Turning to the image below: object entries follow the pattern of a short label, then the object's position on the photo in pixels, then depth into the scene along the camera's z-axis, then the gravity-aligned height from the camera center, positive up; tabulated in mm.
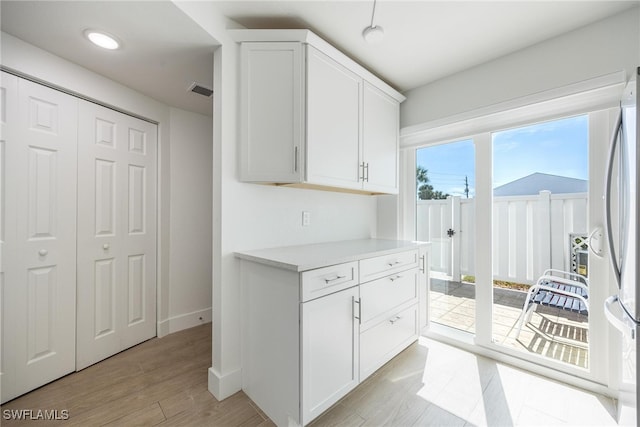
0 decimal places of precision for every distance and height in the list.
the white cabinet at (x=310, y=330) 1307 -676
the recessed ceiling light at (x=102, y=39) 1490 +1043
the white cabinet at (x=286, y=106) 1638 +703
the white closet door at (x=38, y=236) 1540 -149
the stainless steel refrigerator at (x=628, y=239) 947 -106
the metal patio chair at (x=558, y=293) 1784 -580
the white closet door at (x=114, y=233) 1901 -158
